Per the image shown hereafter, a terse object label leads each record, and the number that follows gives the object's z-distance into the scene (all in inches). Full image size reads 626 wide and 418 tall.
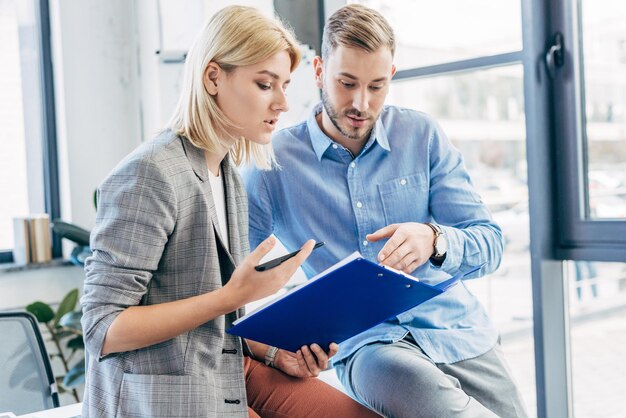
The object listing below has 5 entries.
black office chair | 70.6
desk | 56.5
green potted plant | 104.7
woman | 43.8
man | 60.0
